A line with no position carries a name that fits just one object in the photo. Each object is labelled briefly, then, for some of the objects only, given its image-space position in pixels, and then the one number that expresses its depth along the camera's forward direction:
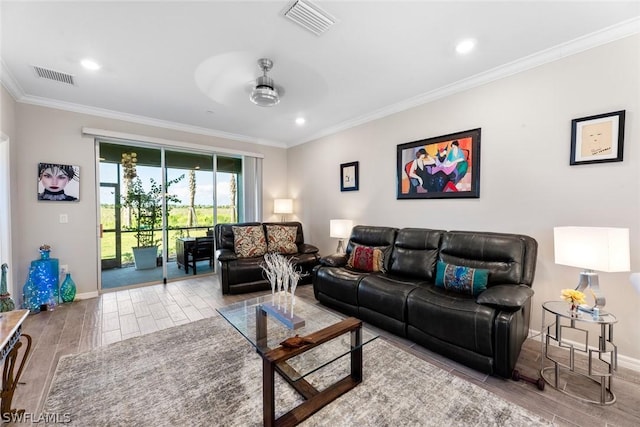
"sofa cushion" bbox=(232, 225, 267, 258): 4.28
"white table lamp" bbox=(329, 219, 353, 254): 4.12
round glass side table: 1.79
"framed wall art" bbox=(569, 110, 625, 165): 2.13
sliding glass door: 4.20
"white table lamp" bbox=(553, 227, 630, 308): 1.79
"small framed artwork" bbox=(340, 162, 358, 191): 4.34
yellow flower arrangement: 1.87
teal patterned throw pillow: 2.39
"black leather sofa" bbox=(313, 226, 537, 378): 1.96
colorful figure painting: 2.98
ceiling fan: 2.68
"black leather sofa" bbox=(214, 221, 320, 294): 3.87
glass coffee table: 1.53
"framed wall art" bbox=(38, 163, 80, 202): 3.45
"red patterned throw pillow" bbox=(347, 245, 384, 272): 3.23
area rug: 1.61
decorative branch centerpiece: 2.11
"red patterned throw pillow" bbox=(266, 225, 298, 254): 4.59
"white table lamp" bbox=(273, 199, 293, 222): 5.52
